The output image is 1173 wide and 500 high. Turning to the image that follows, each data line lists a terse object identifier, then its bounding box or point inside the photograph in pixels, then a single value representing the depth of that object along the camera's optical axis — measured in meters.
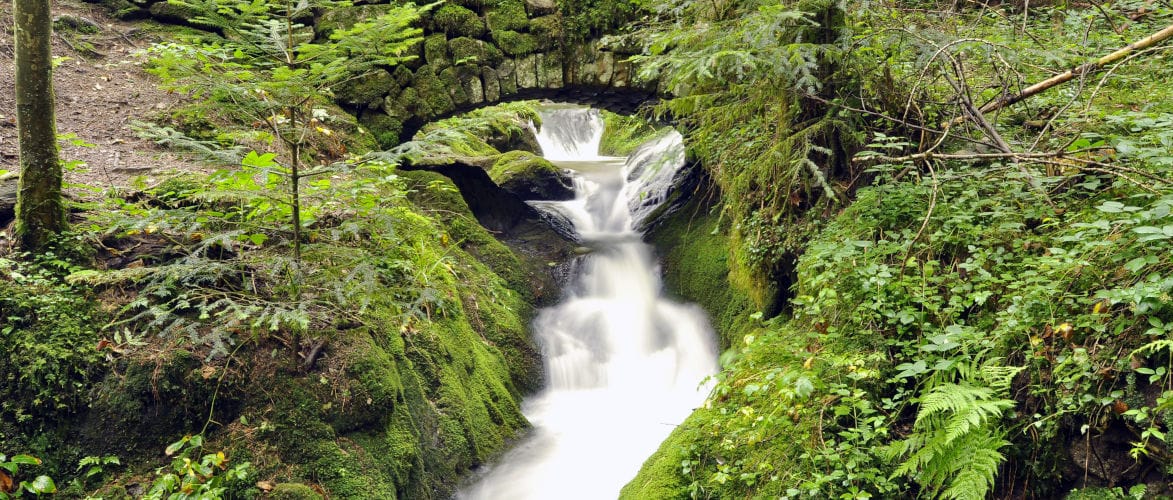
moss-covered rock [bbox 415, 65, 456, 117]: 8.30
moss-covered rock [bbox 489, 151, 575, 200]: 11.19
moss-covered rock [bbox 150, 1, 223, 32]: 8.08
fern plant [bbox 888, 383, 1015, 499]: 2.55
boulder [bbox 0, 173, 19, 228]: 4.24
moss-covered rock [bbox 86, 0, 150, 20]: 8.17
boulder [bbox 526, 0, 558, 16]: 8.38
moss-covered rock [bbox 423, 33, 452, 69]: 8.20
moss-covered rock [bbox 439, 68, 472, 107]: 8.30
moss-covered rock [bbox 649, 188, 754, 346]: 6.96
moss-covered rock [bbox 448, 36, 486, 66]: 8.21
